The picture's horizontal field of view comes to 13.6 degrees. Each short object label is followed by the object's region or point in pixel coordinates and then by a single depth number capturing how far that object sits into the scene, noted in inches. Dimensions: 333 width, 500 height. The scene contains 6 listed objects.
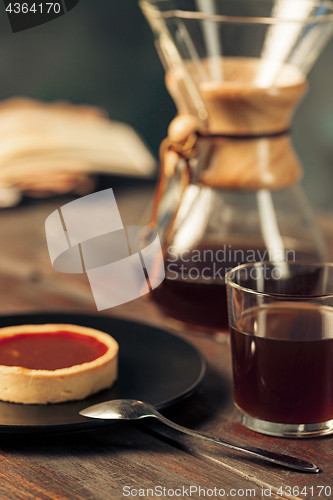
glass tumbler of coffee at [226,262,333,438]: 32.1
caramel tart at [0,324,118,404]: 33.0
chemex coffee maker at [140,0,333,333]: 38.1
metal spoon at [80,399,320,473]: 31.1
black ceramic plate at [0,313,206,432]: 31.9
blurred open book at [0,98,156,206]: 69.2
